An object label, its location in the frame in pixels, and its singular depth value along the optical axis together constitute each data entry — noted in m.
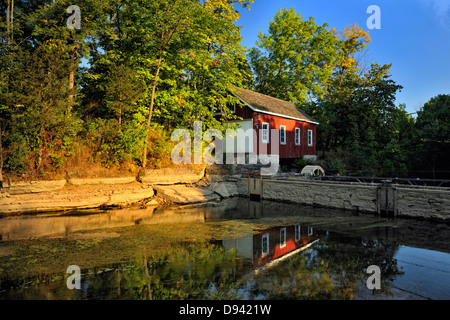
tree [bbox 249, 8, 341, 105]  36.78
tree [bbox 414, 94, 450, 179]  20.05
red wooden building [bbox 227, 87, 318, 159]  22.70
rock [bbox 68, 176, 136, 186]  13.55
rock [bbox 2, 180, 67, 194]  11.91
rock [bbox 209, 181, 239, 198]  17.83
